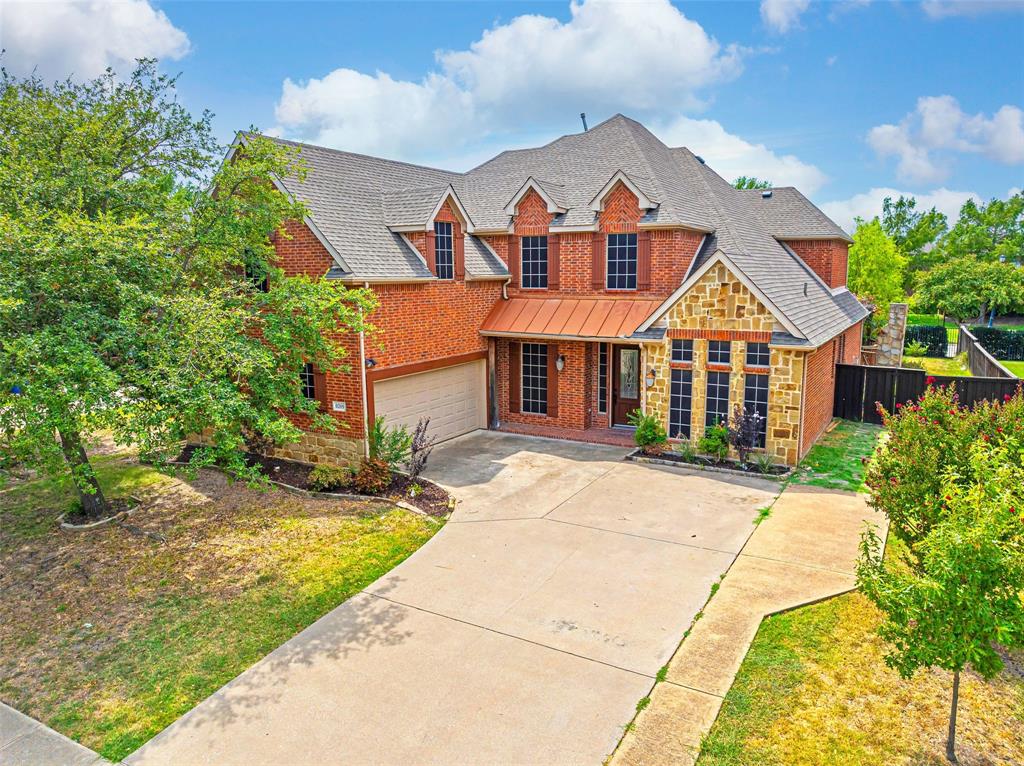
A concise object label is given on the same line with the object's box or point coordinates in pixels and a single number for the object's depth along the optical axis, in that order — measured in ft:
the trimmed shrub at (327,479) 46.34
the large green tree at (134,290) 30.40
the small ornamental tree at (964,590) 18.03
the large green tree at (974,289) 145.07
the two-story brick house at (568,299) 50.08
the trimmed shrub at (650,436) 53.36
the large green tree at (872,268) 122.31
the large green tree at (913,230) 206.39
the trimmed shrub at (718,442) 51.03
